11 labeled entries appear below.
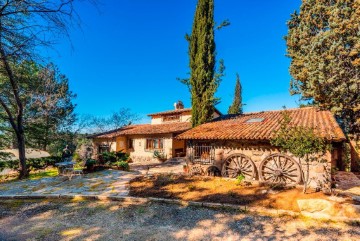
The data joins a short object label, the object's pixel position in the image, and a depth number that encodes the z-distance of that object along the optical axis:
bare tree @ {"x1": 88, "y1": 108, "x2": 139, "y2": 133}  33.19
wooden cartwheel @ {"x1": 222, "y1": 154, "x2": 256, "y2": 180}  11.09
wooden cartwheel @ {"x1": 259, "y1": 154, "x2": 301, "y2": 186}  9.87
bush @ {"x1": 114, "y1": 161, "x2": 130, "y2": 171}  15.30
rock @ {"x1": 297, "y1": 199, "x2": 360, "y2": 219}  5.63
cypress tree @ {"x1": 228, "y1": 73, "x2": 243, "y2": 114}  36.91
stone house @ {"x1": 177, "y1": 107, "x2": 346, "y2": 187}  9.57
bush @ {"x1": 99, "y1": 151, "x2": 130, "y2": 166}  18.33
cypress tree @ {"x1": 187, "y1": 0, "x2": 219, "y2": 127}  16.67
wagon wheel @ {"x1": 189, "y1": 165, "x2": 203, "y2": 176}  12.64
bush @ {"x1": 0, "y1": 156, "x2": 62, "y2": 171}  16.20
